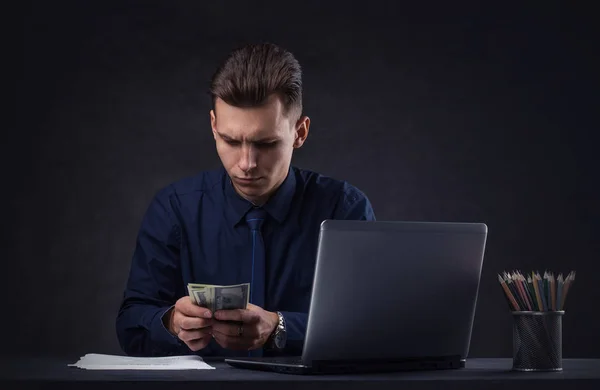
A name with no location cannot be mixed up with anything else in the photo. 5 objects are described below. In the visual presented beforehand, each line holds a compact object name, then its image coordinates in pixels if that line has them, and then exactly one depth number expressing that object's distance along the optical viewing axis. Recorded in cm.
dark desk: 234
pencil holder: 267
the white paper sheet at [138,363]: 259
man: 333
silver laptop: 255
